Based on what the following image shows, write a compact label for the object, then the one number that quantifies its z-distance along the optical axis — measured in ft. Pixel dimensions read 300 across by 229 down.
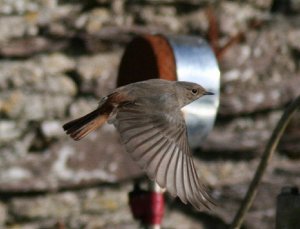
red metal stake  20.04
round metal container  19.81
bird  18.04
